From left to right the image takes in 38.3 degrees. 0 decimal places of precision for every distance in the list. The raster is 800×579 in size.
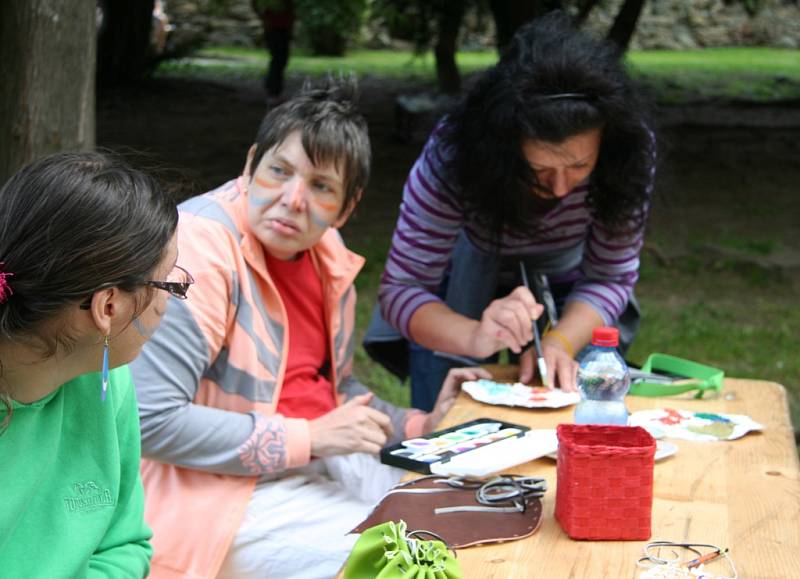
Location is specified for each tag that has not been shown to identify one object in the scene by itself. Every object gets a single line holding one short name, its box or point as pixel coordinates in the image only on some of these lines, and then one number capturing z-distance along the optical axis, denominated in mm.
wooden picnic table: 1695
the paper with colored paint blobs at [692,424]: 2314
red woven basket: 1751
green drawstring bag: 1507
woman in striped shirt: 2633
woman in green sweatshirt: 1530
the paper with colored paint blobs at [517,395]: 2486
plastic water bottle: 2230
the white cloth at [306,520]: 2129
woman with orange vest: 2139
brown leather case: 1771
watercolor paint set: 2020
